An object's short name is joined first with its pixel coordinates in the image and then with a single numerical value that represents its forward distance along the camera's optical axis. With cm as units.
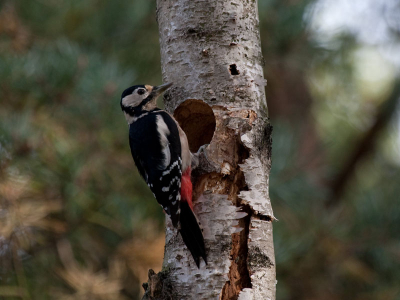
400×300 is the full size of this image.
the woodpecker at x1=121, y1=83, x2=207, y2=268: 441
